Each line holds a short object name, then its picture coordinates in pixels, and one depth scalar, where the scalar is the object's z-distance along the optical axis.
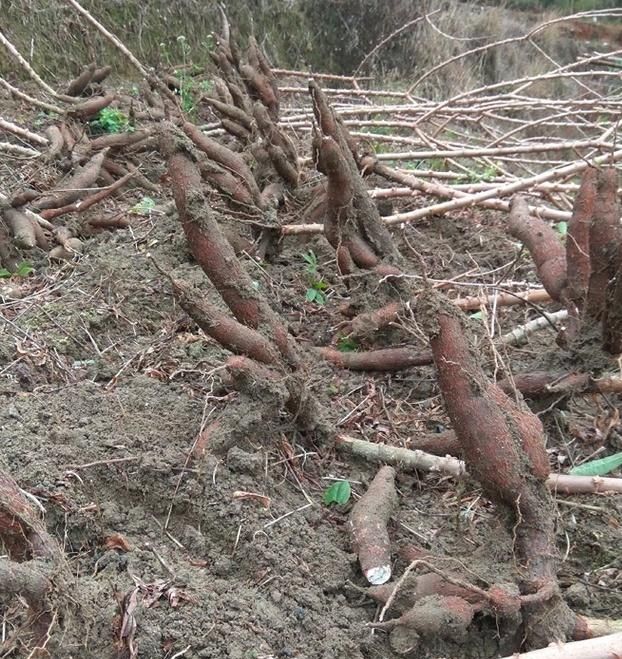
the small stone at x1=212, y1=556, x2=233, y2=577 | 1.44
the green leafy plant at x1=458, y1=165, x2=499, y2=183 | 3.47
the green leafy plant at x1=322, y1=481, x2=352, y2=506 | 1.70
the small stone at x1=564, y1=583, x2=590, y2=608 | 1.46
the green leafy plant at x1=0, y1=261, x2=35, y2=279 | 2.57
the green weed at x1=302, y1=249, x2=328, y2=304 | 2.62
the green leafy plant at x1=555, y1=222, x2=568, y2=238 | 3.21
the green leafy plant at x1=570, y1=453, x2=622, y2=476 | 1.82
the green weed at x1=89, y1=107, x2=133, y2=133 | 3.67
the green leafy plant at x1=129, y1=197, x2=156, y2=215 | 2.97
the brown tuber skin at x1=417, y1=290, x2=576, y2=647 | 1.44
